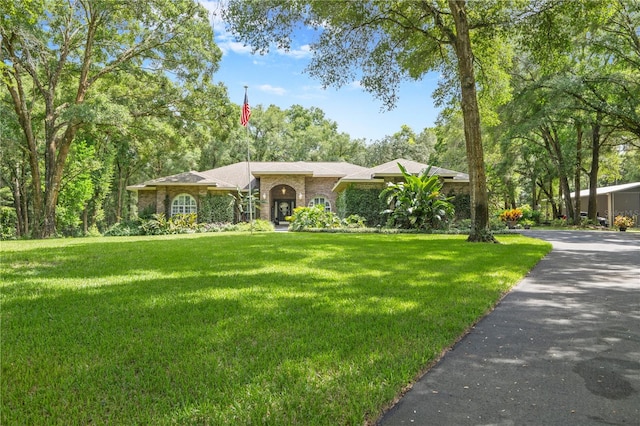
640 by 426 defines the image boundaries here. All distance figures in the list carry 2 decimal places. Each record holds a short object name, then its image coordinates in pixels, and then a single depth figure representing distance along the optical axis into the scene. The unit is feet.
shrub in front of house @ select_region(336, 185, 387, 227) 73.10
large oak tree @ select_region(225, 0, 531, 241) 38.50
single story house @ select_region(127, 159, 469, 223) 73.82
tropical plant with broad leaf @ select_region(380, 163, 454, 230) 55.01
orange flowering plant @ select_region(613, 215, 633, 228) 61.57
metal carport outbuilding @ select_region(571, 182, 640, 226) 90.66
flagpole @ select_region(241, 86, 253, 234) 55.21
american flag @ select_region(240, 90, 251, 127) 55.26
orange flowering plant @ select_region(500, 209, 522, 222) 76.65
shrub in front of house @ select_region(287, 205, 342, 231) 60.80
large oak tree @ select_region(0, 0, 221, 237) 54.75
